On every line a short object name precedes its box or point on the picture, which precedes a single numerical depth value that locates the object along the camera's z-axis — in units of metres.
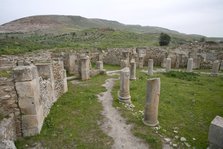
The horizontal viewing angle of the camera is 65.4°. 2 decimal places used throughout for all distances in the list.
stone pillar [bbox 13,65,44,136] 6.03
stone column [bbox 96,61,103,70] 17.27
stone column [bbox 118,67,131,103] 9.81
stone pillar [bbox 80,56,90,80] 14.52
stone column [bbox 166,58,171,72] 18.61
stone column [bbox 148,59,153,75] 16.97
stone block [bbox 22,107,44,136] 6.36
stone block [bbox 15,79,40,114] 6.09
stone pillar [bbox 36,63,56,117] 7.95
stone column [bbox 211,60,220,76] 17.33
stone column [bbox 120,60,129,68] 17.78
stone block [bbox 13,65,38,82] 5.97
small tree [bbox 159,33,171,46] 36.59
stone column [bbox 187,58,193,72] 18.57
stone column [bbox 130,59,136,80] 14.63
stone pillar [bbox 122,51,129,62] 20.25
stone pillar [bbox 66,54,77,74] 16.94
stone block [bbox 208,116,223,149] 5.27
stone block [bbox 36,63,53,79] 8.86
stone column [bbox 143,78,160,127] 7.32
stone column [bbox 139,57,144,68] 21.27
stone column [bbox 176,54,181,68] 22.03
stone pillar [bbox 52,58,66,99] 10.19
